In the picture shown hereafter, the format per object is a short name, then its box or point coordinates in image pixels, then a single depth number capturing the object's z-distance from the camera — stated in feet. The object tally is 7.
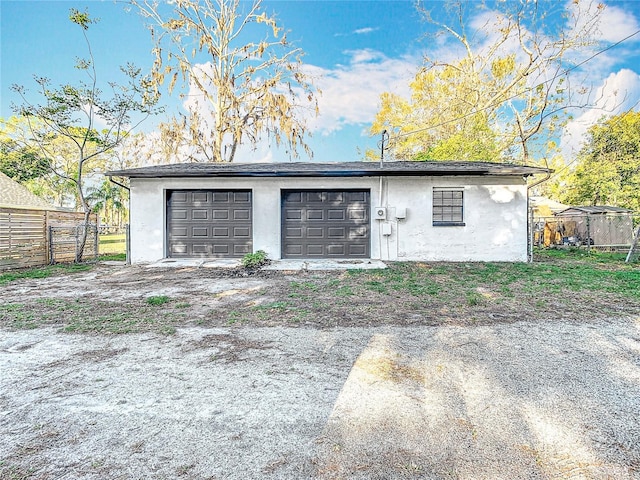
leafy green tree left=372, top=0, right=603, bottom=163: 53.26
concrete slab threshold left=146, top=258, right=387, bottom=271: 27.55
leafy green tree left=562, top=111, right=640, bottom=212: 58.23
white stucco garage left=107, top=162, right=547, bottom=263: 31.81
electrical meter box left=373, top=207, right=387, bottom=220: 31.81
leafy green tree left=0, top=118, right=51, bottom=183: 58.49
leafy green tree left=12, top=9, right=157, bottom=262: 32.99
